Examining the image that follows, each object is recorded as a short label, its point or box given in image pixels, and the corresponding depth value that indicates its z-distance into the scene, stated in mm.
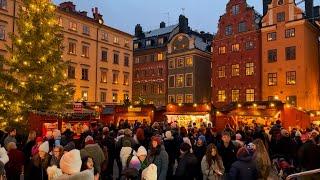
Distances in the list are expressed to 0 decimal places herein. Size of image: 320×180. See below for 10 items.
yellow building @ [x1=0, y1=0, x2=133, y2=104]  30324
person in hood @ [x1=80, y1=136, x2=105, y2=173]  5910
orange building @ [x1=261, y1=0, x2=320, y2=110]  27306
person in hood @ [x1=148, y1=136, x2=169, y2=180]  6289
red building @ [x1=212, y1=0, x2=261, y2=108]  29499
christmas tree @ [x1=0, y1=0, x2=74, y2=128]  13979
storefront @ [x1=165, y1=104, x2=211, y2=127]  22098
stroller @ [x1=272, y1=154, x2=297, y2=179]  5953
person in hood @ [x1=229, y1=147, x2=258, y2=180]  5077
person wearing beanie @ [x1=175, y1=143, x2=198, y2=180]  6479
